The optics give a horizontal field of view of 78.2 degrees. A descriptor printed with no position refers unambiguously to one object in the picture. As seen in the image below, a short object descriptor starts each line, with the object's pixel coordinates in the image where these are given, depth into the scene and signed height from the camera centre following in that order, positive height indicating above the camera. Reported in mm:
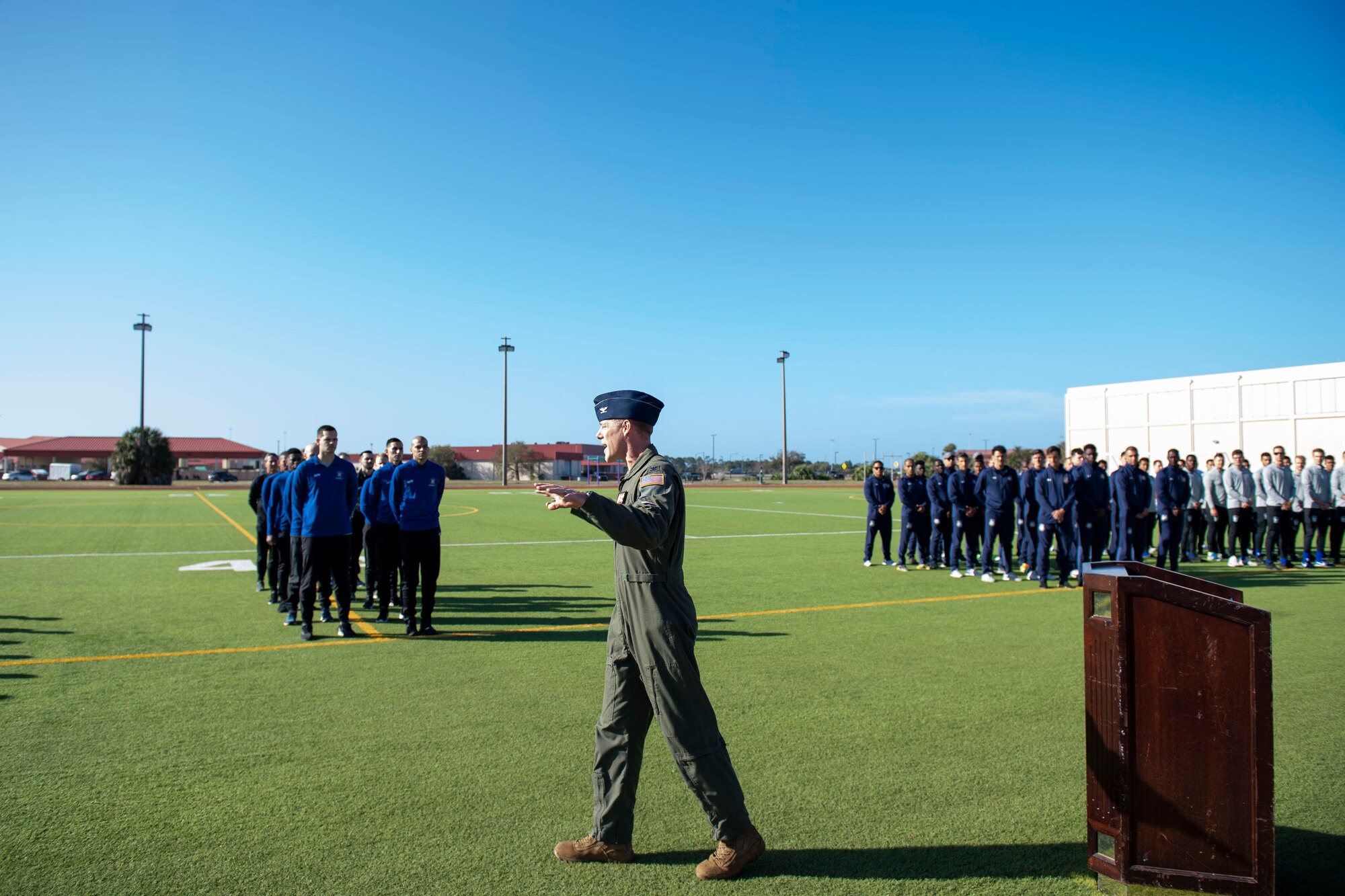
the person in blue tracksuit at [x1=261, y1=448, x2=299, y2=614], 9930 -810
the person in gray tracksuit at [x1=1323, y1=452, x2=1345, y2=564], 14859 -791
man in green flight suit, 3383 -897
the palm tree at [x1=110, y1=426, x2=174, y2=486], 64562 +432
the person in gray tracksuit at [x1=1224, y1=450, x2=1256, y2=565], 14555 -684
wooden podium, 3041 -1042
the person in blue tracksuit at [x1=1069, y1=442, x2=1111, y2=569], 11898 -571
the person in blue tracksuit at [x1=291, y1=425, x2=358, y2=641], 8391 -563
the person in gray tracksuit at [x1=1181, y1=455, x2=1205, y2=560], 15781 -958
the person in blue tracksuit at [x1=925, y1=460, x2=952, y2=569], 14125 -818
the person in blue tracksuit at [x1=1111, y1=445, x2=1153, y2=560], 12969 -477
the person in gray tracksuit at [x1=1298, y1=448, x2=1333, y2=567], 14805 -515
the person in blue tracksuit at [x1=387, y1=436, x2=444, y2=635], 8609 -625
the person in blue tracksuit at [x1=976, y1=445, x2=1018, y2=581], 12930 -642
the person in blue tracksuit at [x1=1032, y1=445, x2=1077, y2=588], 11891 -667
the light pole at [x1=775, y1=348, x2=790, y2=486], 68312 +2027
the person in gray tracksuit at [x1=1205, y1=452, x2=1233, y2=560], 15586 -816
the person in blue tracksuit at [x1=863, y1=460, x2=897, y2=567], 14227 -711
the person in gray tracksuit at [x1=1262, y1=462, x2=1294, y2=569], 14195 -701
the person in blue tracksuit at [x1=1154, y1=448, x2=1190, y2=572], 13336 -576
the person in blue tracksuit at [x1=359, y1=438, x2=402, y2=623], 9500 -731
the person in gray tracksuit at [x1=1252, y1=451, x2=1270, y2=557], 14531 -767
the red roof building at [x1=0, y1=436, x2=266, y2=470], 108438 +1800
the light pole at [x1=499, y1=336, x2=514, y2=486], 65375 +1422
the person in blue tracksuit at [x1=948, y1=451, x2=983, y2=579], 13496 -768
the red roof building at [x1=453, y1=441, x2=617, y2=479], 103269 +543
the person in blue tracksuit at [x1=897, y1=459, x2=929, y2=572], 14159 -747
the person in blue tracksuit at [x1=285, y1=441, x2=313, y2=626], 8578 -915
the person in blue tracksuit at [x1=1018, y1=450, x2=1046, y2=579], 13242 -833
